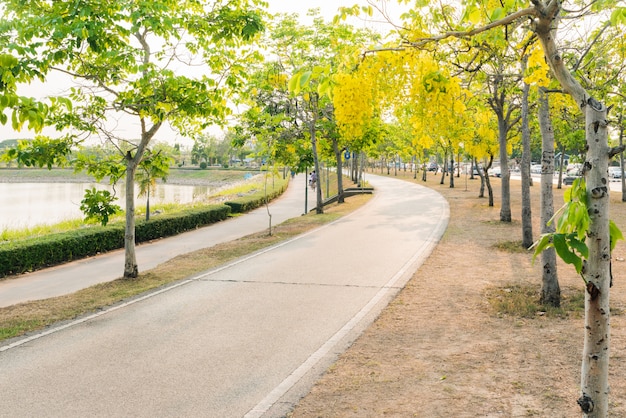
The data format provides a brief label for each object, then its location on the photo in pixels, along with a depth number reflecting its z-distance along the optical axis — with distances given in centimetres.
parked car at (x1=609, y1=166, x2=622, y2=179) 5446
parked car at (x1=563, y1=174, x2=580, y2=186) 4377
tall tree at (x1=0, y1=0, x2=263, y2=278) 870
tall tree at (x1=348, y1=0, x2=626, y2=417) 371
